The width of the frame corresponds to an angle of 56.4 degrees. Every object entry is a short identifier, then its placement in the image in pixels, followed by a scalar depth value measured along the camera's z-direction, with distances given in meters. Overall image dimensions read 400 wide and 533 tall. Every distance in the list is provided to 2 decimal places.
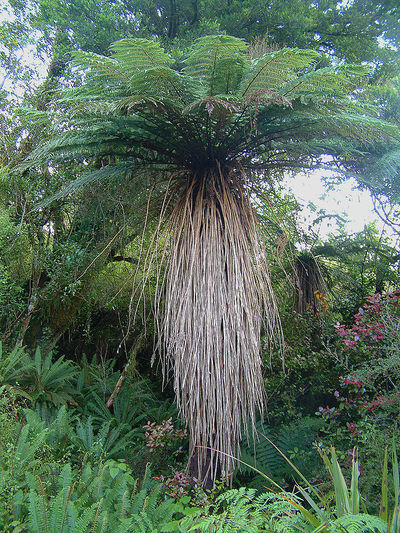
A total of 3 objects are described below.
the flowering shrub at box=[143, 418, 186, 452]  2.69
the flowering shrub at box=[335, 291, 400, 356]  2.91
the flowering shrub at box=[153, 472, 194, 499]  2.25
